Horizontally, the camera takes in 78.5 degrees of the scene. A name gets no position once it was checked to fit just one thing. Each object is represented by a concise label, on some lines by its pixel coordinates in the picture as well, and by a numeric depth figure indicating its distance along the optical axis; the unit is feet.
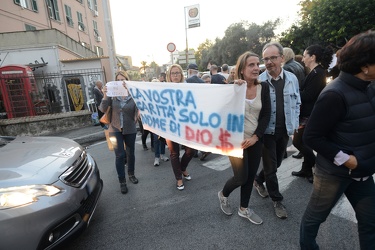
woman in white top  7.89
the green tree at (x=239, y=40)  96.94
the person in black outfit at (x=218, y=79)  20.45
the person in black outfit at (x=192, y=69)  16.40
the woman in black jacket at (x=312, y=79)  10.30
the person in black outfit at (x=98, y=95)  26.35
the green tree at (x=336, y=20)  54.75
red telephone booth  32.32
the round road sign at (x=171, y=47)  36.51
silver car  6.49
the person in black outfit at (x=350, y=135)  5.02
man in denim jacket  8.66
